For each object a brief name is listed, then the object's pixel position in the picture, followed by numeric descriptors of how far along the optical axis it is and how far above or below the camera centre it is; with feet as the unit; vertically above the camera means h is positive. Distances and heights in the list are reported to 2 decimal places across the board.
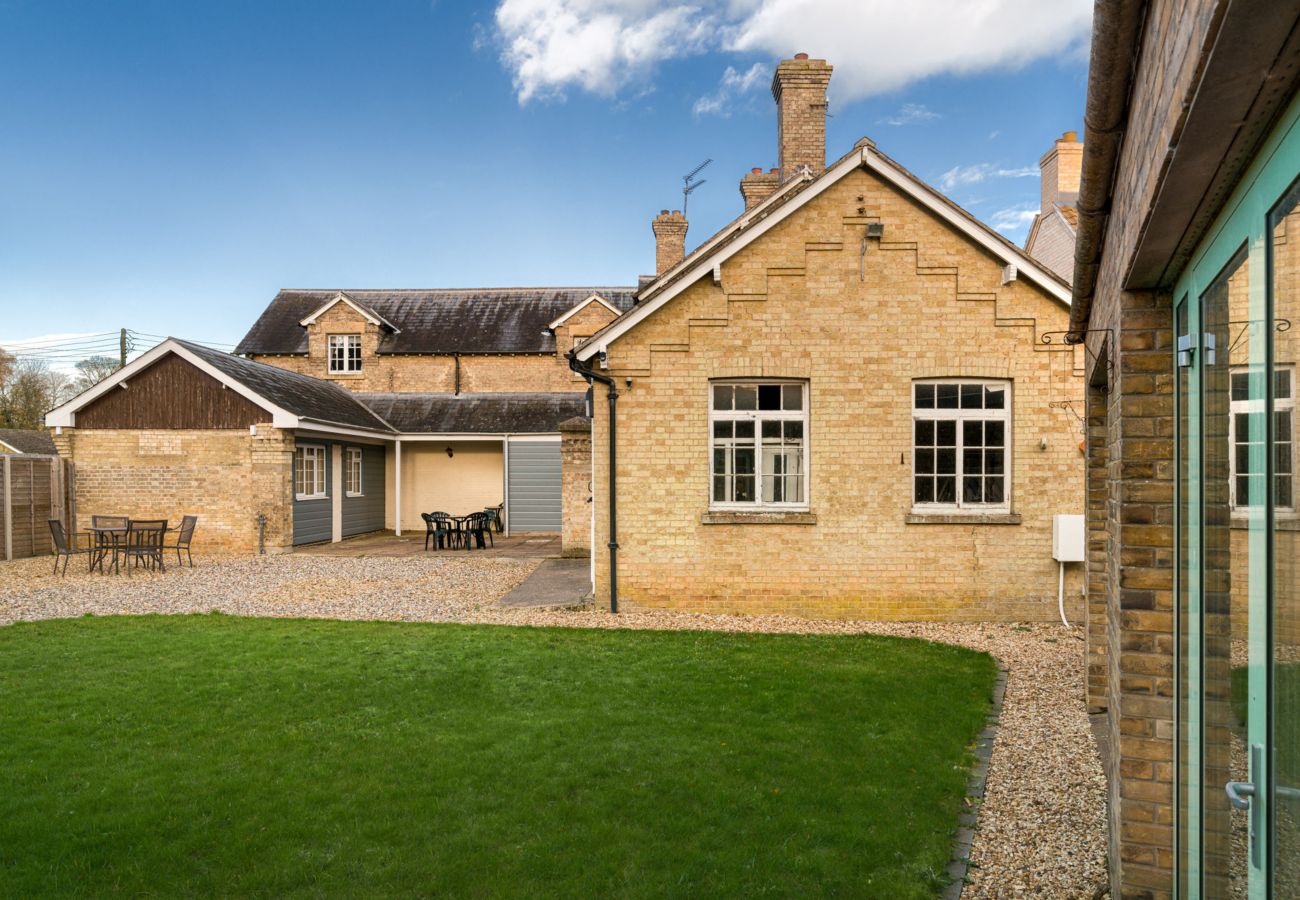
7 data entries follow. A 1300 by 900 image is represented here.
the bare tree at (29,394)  141.59 +10.09
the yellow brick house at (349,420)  60.80 +2.25
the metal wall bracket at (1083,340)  12.75 +2.63
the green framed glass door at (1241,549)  5.60 -0.94
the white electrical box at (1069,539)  32.83 -3.99
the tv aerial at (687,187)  72.13 +23.49
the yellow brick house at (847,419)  33.99 +1.10
